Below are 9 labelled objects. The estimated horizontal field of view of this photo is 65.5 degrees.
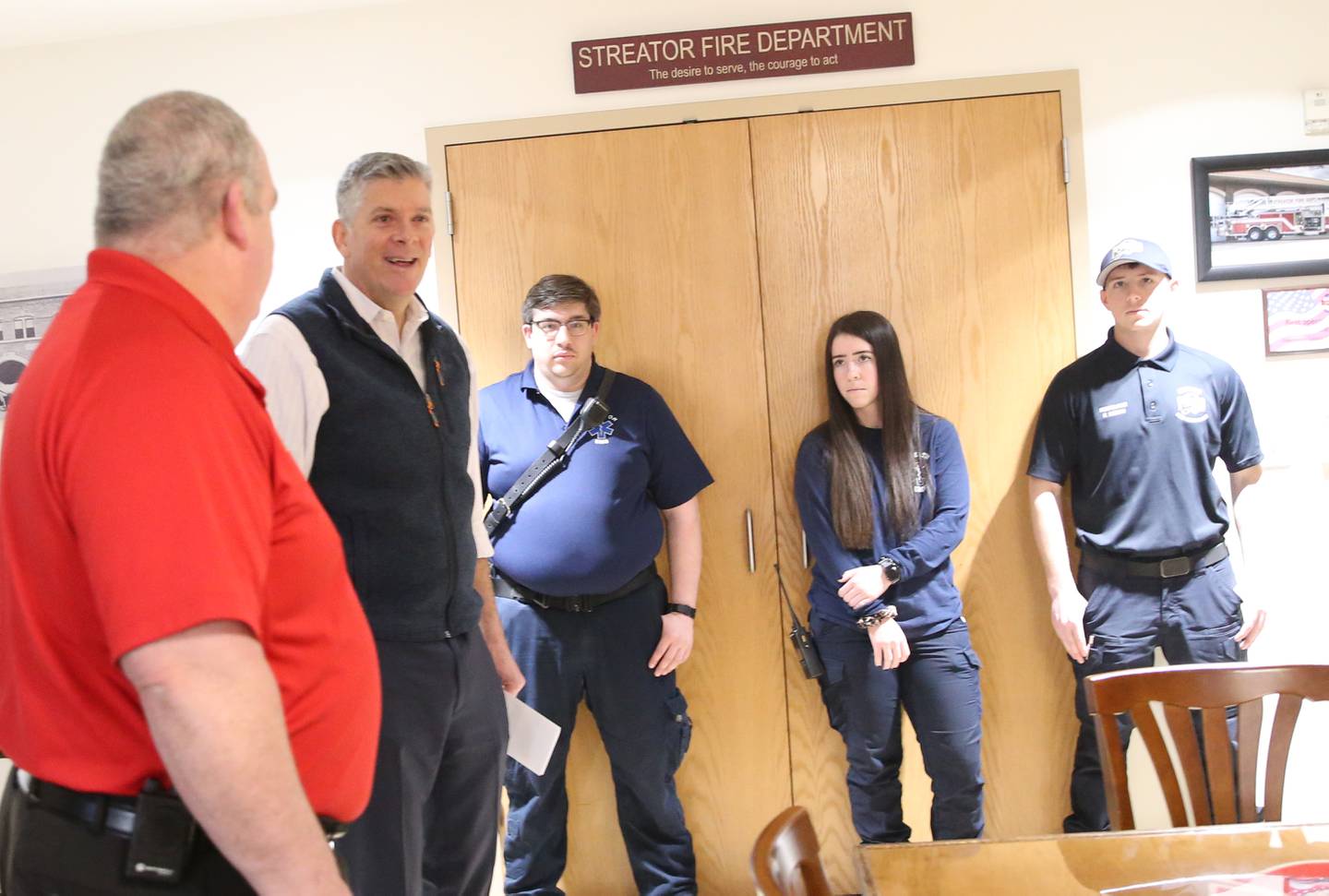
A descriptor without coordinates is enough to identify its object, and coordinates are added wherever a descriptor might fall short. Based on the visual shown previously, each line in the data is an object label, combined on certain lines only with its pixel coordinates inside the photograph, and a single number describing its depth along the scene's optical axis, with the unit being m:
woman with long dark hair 2.82
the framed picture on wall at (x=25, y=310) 3.25
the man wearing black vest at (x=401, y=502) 1.84
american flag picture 3.01
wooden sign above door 3.03
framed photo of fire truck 2.99
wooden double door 3.06
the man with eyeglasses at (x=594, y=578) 2.78
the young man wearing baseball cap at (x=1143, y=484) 2.78
